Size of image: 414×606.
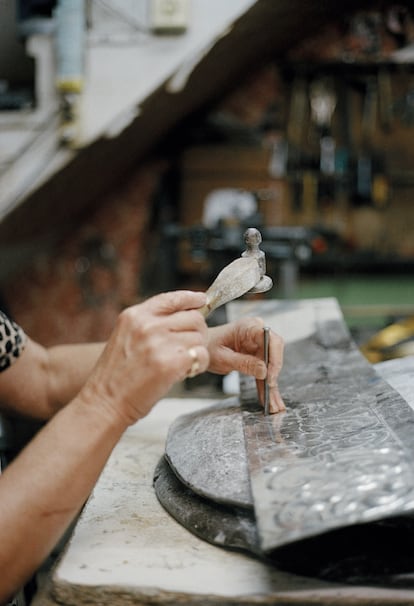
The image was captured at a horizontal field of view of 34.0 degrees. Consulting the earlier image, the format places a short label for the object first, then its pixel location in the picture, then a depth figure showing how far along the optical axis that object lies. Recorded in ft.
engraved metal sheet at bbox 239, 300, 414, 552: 2.59
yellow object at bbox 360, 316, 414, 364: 6.73
